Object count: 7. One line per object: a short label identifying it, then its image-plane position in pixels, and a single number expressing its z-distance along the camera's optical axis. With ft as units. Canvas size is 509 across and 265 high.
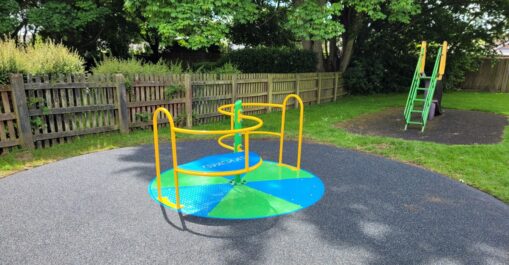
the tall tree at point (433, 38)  52.65
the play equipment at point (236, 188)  11.80
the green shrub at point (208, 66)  48.16
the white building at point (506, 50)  104.06
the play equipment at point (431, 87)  27.66
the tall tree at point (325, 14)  38.32
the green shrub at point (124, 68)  24.06
